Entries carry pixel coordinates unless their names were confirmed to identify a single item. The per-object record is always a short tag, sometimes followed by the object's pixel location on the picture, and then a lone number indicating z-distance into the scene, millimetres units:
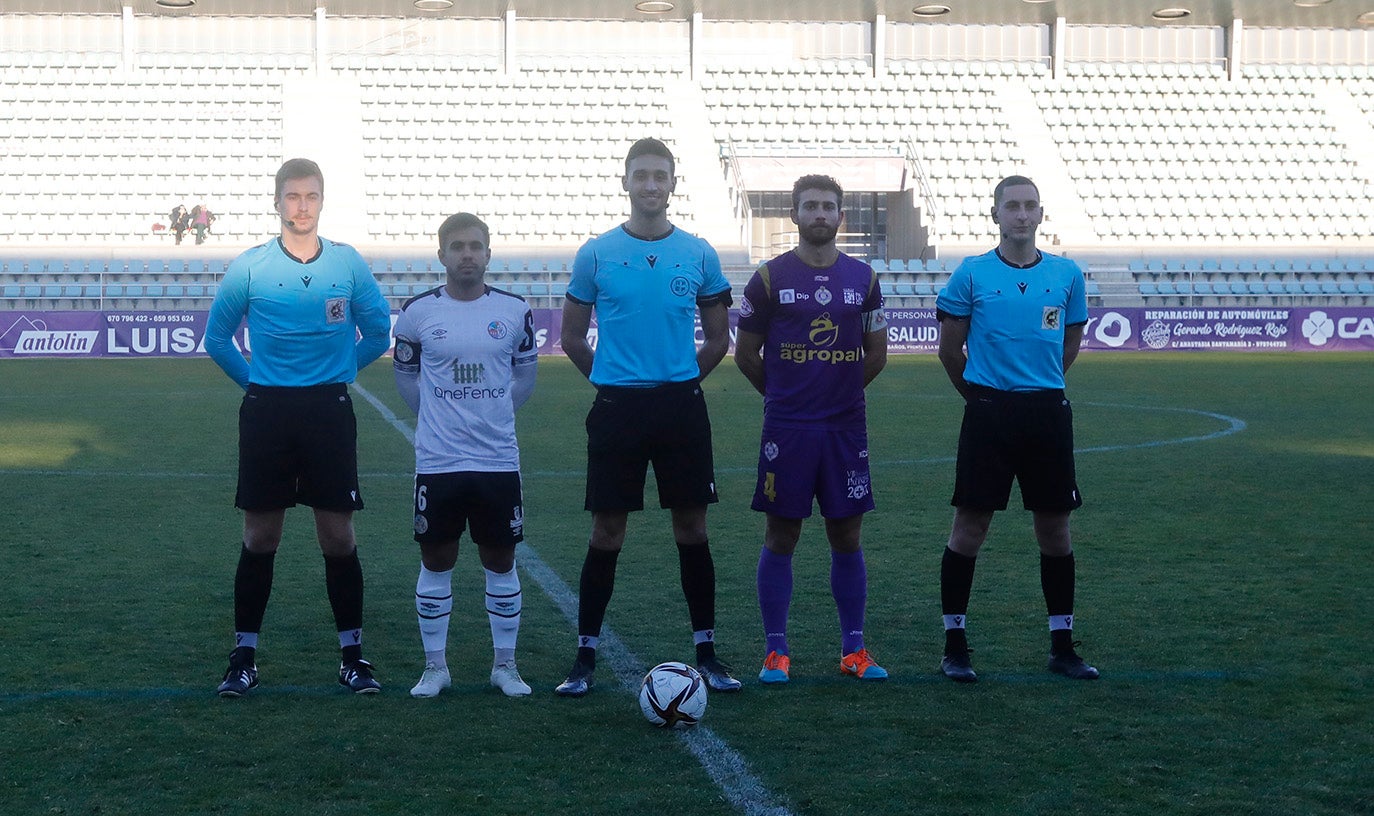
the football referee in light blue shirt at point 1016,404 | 5852
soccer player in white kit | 5551
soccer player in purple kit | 5754
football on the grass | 5004
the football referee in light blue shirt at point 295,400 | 5555
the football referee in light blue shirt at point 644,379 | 5574
